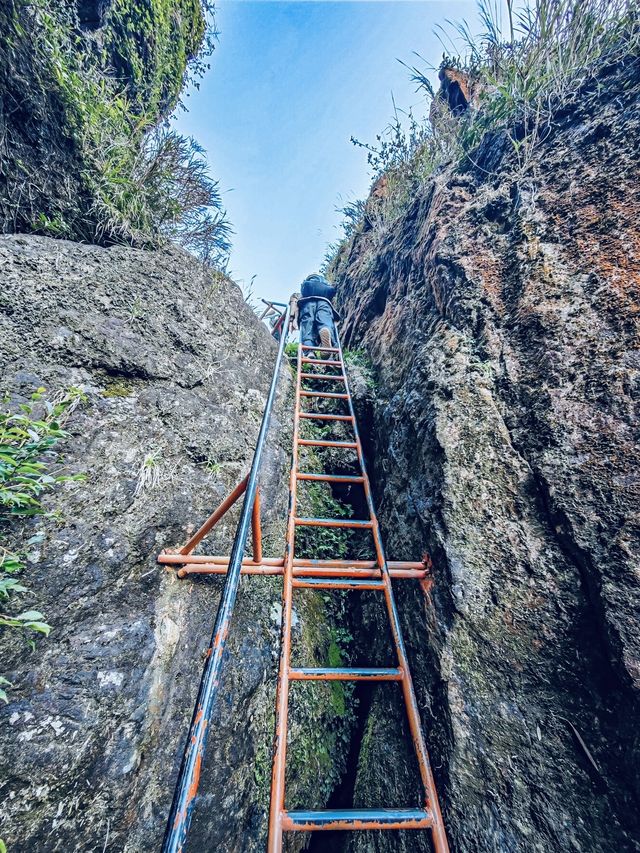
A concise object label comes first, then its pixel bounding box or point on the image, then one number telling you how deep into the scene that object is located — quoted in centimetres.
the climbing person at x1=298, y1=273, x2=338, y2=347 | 480
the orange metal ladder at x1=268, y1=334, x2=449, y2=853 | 116
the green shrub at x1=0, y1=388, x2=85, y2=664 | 137
